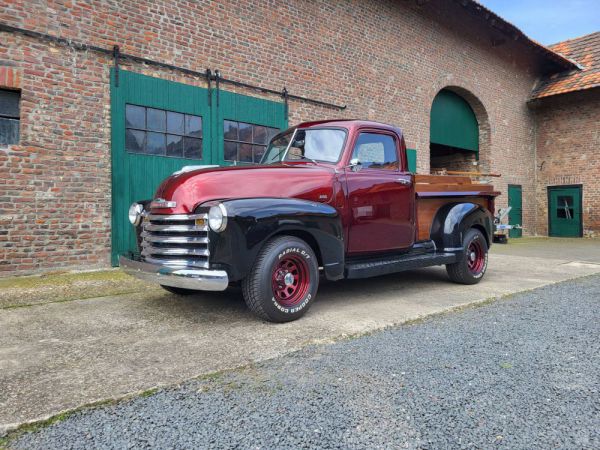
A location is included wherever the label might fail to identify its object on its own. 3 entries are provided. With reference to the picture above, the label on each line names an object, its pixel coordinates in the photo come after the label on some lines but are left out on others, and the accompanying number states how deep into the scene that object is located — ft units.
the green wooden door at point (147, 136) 22.31
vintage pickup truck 11.11
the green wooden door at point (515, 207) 49.83
